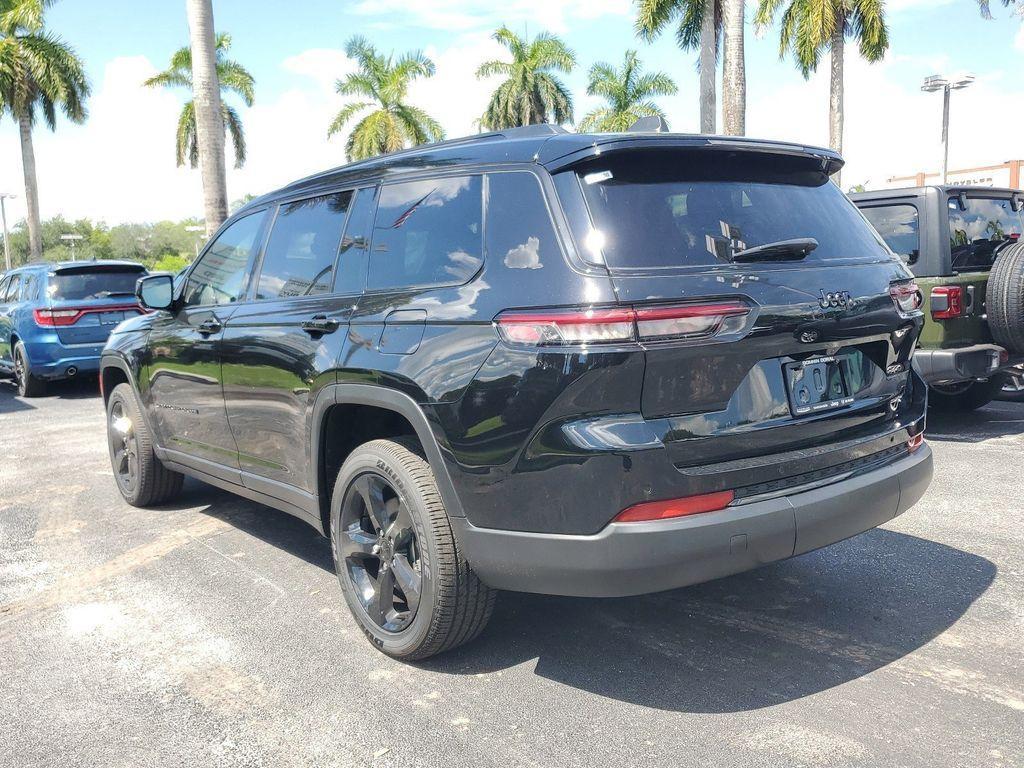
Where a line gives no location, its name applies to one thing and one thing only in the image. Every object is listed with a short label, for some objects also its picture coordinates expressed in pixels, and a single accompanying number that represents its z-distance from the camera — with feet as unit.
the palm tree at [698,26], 66.03
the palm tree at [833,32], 77.20
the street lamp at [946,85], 69.46
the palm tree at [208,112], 42.68
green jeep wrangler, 20.74
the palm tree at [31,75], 93.25
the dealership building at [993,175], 192.65
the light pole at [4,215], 141.38
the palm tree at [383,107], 112.16
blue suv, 35.94
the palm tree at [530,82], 123.85
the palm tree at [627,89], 122.72
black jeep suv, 8.44
